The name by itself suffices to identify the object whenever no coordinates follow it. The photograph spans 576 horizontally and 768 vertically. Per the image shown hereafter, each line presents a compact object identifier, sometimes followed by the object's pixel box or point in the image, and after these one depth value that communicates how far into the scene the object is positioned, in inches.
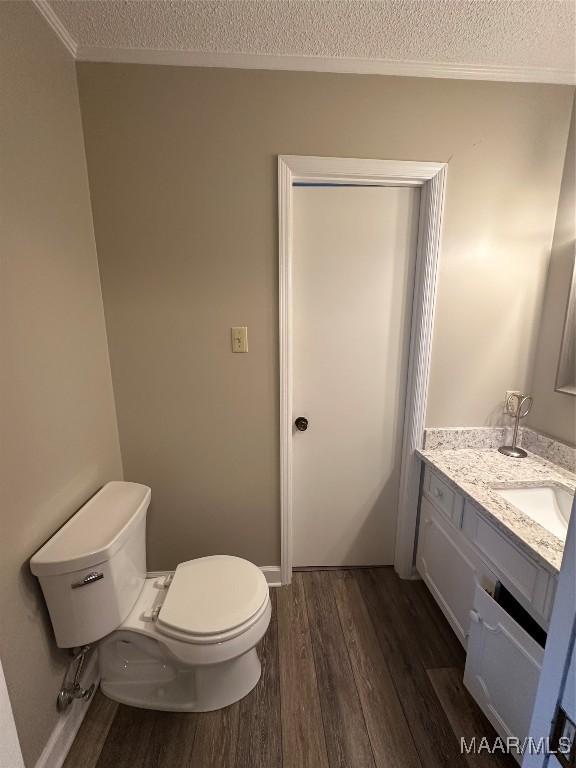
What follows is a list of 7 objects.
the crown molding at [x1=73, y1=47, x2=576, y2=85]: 46.8
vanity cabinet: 37.0
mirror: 54.6
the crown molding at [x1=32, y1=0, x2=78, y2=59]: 39.3
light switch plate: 55.7
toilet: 38.8
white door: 56.4
